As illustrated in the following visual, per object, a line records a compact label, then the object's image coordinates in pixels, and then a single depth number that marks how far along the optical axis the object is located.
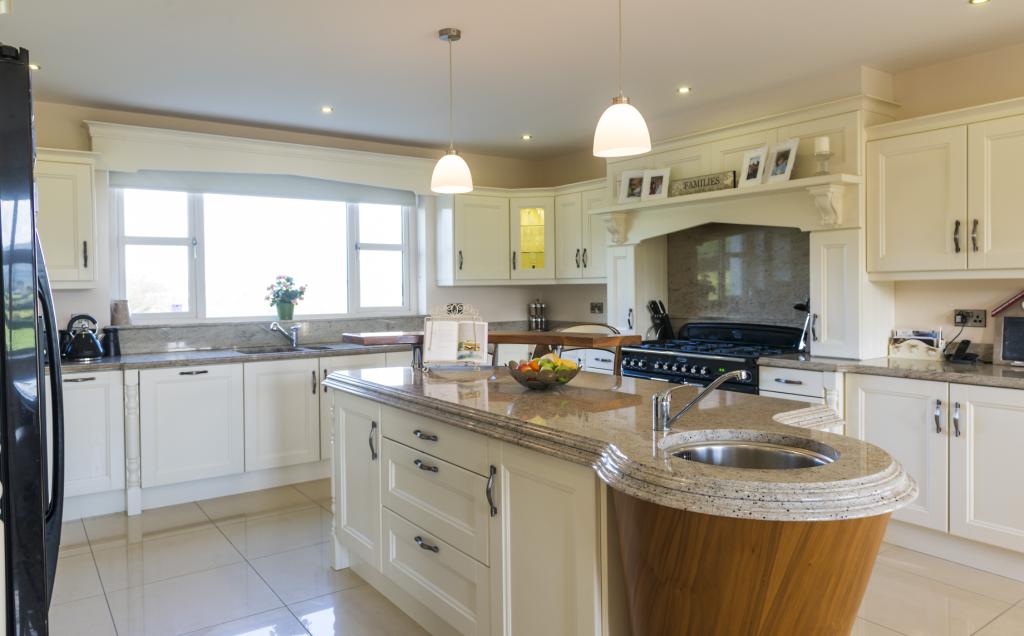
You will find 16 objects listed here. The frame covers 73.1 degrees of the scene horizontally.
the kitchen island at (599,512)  1.51
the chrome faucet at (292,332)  5.14
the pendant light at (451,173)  3.28
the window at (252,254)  4.82
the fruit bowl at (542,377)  2.64
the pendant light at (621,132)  2.53
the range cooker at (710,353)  4.16
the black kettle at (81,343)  4.26
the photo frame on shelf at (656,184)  4.75
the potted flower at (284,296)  5.18
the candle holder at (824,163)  3.88
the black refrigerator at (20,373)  1.18
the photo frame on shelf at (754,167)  4.14
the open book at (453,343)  3.17
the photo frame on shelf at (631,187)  4.93
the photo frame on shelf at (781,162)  3.99
